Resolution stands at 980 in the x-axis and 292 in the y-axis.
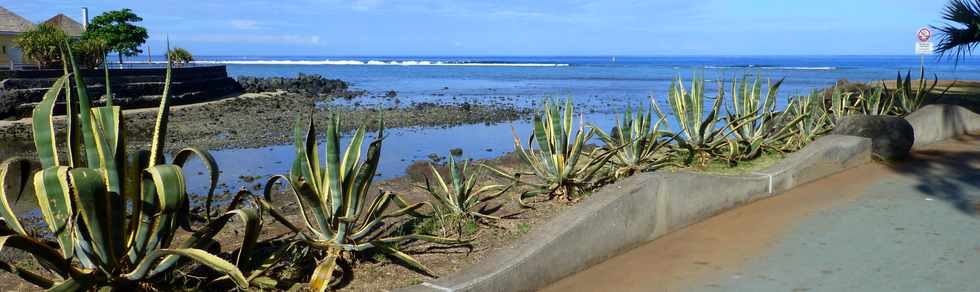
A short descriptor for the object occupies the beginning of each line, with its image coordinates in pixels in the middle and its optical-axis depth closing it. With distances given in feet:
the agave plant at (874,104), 36.50
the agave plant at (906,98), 38.29
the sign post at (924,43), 52.95
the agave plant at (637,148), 23.97
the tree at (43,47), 94.99
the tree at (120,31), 131.75
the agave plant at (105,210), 11.21
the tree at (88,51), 99.68
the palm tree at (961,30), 48.17
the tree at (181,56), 141.30
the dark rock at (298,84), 130.52
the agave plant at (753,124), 27.84
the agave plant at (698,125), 26.63
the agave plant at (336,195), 14.47
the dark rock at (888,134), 28.22
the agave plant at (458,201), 18.35
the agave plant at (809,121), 31.07
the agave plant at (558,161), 20.71
